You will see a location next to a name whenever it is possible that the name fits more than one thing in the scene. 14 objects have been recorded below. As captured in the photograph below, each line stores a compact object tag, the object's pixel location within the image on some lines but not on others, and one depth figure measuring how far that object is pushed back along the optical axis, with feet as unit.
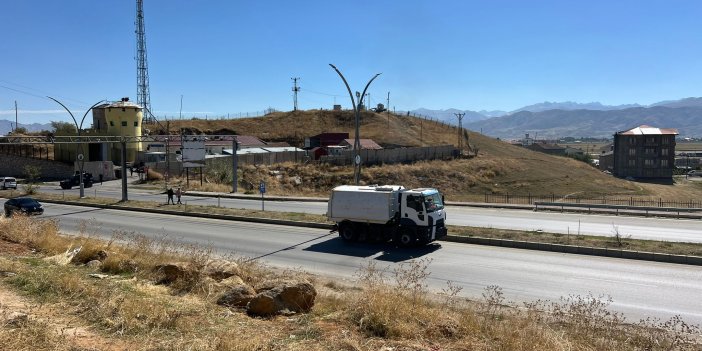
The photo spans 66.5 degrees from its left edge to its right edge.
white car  163.43
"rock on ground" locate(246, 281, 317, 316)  29.96
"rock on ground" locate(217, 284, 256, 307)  31.48
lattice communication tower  274.36
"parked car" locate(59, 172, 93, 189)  167.53
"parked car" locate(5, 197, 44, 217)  91.86
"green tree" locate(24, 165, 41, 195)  137.08
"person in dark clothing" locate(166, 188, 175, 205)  109.13
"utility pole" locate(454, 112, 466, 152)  280.35
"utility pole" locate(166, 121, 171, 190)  179.61
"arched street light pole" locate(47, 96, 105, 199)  126.03
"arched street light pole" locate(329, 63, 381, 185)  84.43
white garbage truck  60.34
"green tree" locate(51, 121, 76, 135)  234.23
